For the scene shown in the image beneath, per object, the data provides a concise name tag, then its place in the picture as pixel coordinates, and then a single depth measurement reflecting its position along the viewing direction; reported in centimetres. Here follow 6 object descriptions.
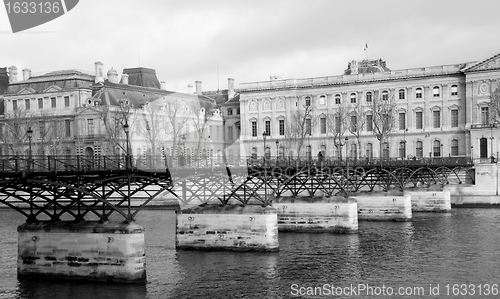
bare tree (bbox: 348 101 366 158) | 10825
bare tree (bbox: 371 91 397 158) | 10231
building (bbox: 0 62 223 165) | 9662
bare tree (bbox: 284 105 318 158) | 10800
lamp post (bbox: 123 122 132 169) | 3506
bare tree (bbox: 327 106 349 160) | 10742
